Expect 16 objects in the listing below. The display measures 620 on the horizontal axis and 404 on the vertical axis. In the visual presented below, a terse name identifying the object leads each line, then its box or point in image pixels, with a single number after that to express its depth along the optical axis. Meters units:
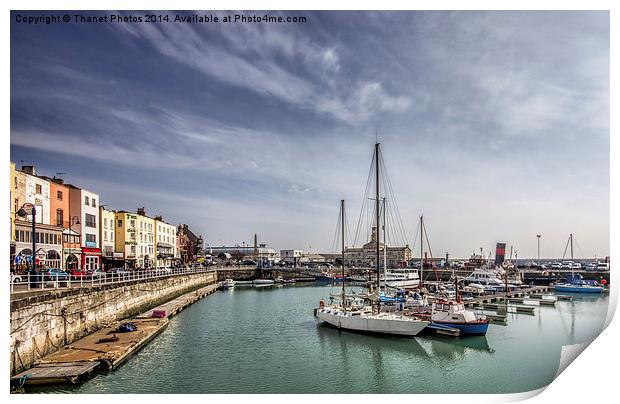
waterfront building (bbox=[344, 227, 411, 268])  95.71
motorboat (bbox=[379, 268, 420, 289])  52.85
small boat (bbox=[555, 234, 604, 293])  43.50
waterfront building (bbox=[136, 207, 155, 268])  41.47
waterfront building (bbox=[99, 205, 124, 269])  33.88
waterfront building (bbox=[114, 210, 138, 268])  37.69
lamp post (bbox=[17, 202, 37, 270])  19.20
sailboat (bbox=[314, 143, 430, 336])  20.58
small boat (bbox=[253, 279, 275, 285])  58.16
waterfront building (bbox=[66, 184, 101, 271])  27.09
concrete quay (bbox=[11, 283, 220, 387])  12.16
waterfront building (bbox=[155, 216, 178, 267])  48.31
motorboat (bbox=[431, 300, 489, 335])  21.30
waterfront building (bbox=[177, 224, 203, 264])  61.59
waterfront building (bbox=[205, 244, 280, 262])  111.24
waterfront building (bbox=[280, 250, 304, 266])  113.88
